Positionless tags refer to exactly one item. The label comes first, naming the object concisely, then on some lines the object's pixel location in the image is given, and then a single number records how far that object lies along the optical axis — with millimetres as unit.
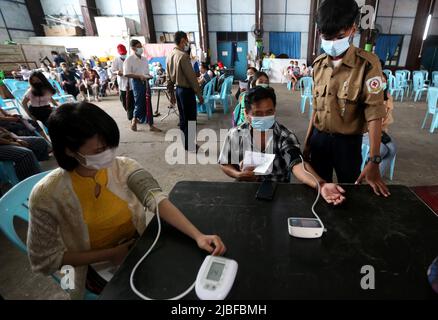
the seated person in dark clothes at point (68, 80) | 6943
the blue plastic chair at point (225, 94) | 5598
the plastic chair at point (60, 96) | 5169
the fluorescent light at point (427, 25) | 10455
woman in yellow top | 814
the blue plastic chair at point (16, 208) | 952
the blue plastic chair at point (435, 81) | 7112
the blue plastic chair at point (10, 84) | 4918
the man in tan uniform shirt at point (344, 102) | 1166
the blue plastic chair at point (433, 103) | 3707
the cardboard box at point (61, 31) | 11573
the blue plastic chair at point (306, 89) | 5317
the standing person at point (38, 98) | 3377
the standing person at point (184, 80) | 3129
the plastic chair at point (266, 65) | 11027
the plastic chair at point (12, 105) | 3991
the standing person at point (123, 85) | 4684
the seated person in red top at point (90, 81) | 8125
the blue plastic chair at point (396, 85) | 6758
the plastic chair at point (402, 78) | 7014
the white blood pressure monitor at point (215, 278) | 611
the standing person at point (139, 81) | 4121
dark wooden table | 632
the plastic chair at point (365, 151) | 2262
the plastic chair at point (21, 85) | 4980
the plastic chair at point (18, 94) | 4262
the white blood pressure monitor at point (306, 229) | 795
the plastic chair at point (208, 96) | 5289
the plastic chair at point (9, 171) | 2242
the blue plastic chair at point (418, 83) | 6608
